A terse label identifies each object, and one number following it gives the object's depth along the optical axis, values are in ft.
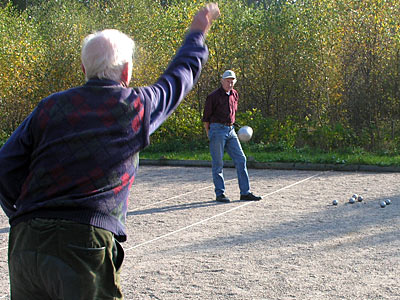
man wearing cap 30.78
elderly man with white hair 7.80
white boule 34.36
